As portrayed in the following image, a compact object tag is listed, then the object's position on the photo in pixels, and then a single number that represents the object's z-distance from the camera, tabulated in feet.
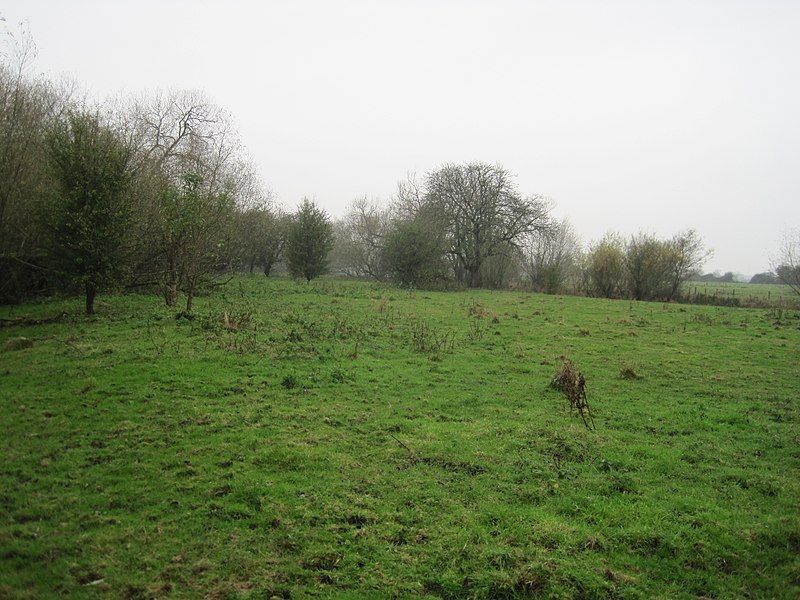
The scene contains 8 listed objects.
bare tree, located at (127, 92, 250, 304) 53.31
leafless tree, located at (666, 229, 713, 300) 117.08
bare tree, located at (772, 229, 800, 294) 96.78
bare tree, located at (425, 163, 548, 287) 142.51
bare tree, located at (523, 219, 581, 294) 131.23
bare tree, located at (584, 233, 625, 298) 122.83
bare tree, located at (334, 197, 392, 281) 170.50
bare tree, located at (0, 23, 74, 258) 52.01
